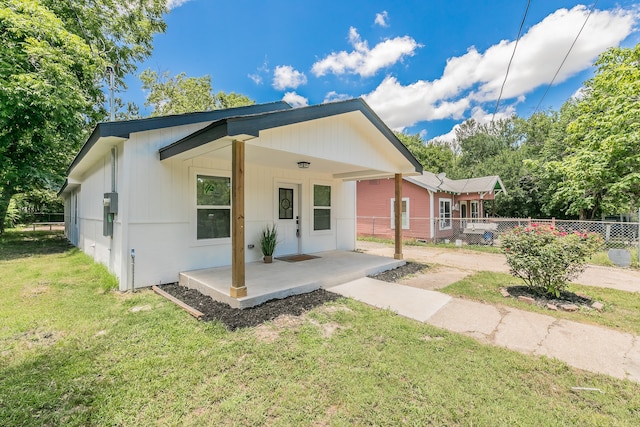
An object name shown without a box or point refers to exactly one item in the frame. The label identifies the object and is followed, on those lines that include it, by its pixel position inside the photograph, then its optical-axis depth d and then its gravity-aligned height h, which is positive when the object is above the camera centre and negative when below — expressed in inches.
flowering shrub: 169.8 -24.9
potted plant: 260.1 -26.5
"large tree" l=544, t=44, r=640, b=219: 392.5 +107.4
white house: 170.2 +34.0
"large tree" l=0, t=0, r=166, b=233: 310.3 +186.4
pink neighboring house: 514.3 +23.5
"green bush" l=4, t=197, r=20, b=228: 645.9 +2.4
